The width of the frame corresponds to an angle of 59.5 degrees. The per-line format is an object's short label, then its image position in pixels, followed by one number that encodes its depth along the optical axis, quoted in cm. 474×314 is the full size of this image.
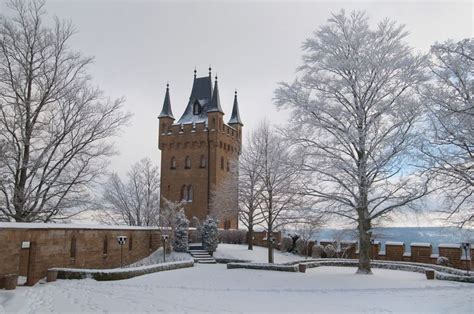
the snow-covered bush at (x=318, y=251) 2730
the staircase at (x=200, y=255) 2366
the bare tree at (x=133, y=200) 4228
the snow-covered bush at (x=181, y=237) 2573
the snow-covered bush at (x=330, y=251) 2645
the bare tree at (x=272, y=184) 2314
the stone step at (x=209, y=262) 2336
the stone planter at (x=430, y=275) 1577
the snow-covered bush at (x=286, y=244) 2995
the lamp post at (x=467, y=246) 1735
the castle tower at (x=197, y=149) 4209
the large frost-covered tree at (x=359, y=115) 1579
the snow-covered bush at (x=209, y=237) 2645
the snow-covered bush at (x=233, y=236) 3453
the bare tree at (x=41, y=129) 1869
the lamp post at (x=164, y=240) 2247
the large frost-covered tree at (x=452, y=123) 1152
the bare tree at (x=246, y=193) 2788
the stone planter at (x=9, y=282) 1199
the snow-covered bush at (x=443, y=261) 2055
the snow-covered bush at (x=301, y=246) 2895
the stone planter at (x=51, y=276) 1384
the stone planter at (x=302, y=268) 1767
